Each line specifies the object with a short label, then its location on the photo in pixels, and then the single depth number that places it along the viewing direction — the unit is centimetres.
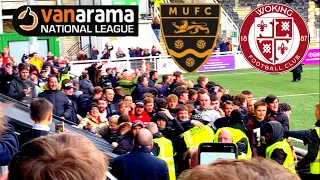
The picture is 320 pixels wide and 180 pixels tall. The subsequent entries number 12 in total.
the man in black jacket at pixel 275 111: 826
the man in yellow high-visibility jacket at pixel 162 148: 654
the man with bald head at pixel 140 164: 515
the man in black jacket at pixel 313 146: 671
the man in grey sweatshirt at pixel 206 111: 857
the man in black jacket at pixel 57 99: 955
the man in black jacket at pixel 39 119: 445
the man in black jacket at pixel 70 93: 1036
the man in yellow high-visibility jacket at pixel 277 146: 617
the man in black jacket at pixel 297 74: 2287
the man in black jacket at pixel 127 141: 634
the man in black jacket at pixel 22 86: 992
